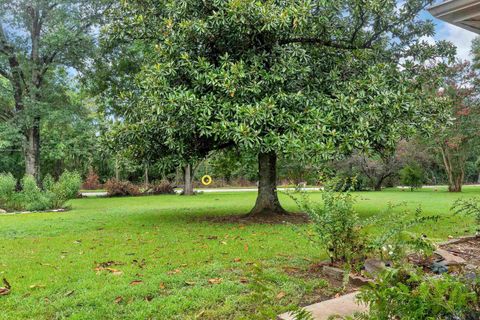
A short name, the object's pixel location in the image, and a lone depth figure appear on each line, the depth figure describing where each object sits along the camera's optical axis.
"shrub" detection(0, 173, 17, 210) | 12.17
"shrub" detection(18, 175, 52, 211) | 11.99
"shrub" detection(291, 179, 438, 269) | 3.40
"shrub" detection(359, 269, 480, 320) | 1.81
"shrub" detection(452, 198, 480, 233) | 5.12
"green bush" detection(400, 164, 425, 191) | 24.20
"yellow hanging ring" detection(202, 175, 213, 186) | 29.27
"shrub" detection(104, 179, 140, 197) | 20.56
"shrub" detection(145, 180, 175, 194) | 21.48
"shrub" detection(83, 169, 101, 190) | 26.91
